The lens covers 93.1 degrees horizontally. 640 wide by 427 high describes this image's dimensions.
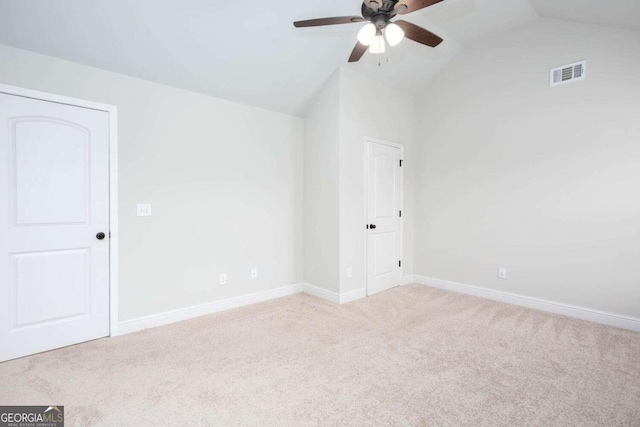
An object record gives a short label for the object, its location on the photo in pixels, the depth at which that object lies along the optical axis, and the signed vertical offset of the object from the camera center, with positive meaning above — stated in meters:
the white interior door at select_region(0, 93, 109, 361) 2.38 -0.10
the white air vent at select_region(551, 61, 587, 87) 3.19 +1.51
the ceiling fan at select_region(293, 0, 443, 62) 1.97 +1.35
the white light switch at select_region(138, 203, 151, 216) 2.95 +0.04
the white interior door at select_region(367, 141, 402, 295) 4.08 -0.06
